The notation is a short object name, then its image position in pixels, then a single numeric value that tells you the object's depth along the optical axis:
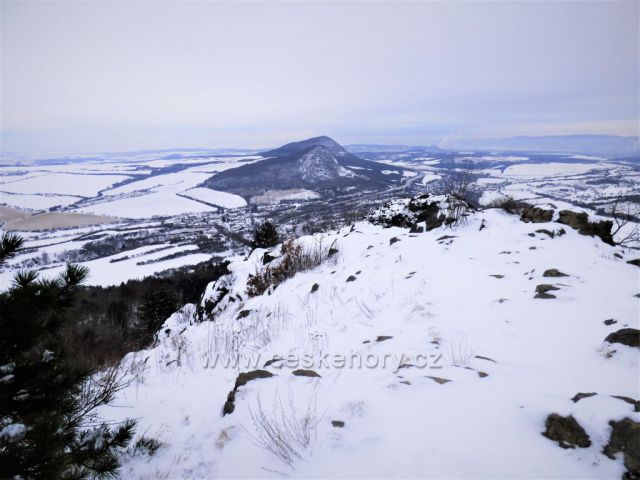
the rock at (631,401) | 2.52
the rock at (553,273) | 5.93
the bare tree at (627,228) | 9.29
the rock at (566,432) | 2.40
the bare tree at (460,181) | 10.75
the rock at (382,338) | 4.93
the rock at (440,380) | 3.33
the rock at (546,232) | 8.37
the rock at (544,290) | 5.31
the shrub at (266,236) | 25.61
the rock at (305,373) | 3.95
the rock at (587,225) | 8.52
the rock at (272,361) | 4.67
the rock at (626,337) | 3.61
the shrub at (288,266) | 11.12
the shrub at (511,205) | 11.67
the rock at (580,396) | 2.82
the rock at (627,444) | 2.13
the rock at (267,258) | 13.28
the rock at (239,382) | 3.49
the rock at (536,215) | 9.77
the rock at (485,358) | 3.83
